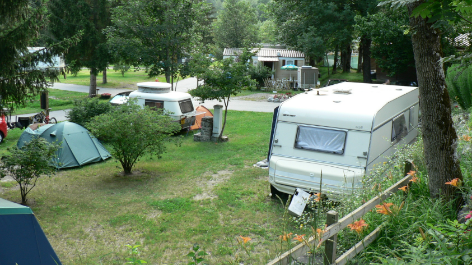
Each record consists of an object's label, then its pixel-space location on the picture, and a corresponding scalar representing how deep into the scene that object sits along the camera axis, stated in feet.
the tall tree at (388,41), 73.97
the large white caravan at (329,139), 25.94
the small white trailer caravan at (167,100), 53.72
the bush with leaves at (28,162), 28.74
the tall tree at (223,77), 48.16
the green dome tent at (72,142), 40.42
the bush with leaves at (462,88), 34.09
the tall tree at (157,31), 65.21
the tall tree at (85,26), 82.07
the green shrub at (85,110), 49.85
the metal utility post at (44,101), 49.94
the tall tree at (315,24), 83.76
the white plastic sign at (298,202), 22.67
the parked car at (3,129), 51.60
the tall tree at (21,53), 33.68
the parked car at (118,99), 68.16
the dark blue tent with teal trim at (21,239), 16.62
